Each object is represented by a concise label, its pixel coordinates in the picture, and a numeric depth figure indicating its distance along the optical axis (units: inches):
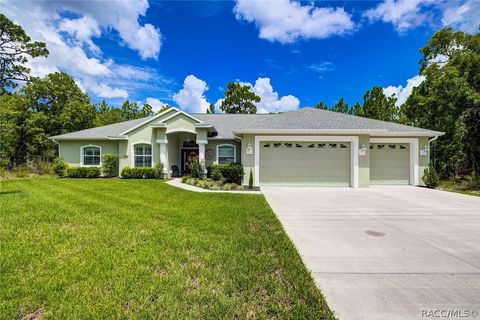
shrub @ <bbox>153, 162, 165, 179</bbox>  585.6
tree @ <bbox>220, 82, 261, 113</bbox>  1274.6
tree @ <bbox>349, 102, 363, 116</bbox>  954.7
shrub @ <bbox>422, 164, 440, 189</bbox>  477.7
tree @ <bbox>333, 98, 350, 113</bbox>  1067.9
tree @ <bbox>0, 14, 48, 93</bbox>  631.8
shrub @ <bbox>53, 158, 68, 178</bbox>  611.5
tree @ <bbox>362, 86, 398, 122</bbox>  888.3
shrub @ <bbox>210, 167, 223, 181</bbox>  501.0
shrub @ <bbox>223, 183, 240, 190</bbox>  445.3
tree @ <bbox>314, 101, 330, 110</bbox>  1155.9
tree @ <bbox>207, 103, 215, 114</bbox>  1371.8
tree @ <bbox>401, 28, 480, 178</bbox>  498.0
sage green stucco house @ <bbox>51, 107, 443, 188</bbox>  478.0
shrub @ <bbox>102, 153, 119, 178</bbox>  605.9
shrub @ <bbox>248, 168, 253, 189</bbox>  455.8
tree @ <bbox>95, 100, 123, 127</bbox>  1238.2
